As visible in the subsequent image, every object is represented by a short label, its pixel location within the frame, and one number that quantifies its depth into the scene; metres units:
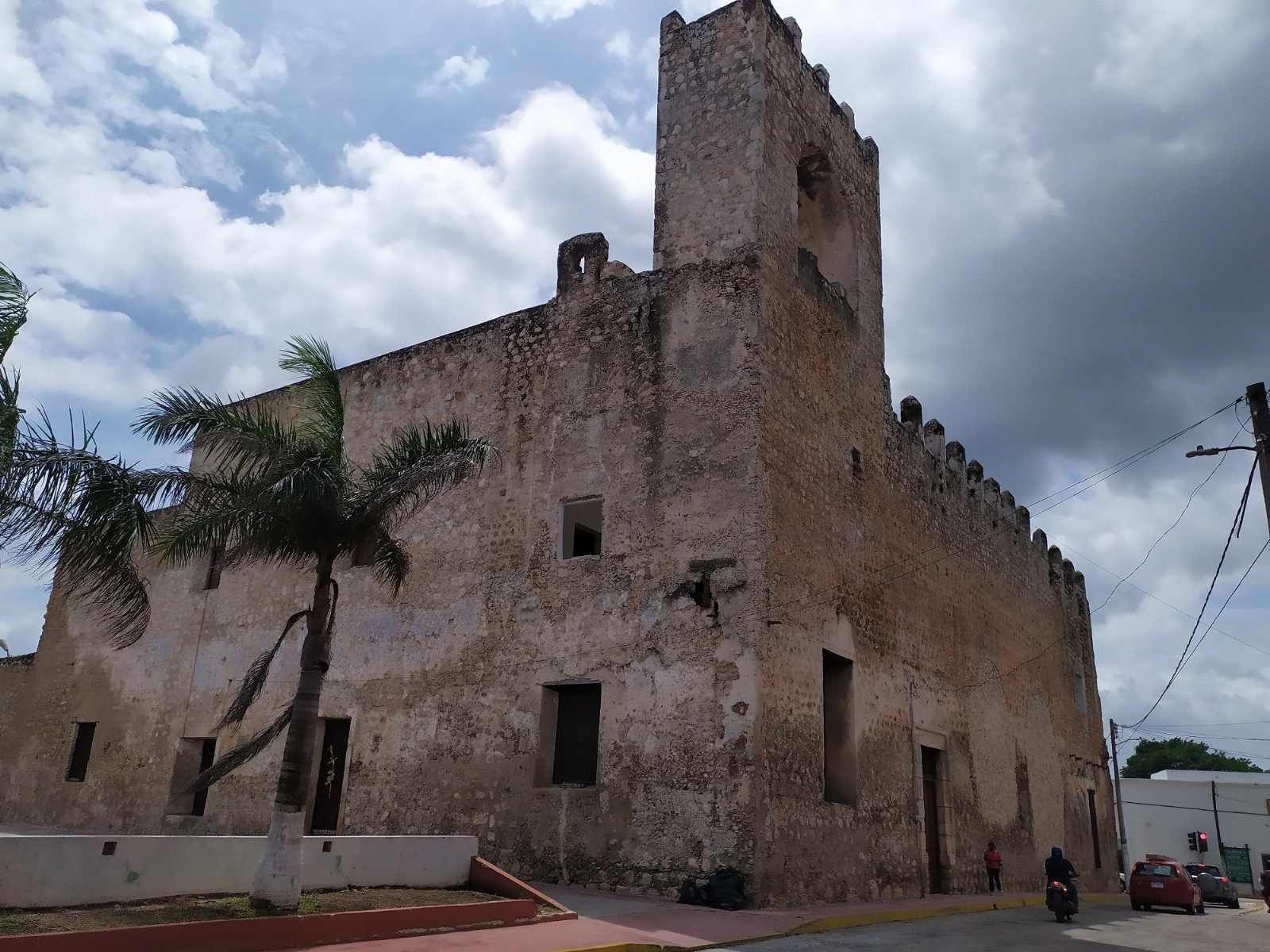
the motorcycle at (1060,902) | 13.51
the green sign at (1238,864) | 41.59
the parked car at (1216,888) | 24.08
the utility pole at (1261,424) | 10.51
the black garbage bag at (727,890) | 9.85
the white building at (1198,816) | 41.81
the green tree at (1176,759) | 70.06
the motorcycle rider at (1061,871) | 13.73
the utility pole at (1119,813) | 29.20
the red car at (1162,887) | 18.48
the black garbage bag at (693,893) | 10.03
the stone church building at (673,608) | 11.14
